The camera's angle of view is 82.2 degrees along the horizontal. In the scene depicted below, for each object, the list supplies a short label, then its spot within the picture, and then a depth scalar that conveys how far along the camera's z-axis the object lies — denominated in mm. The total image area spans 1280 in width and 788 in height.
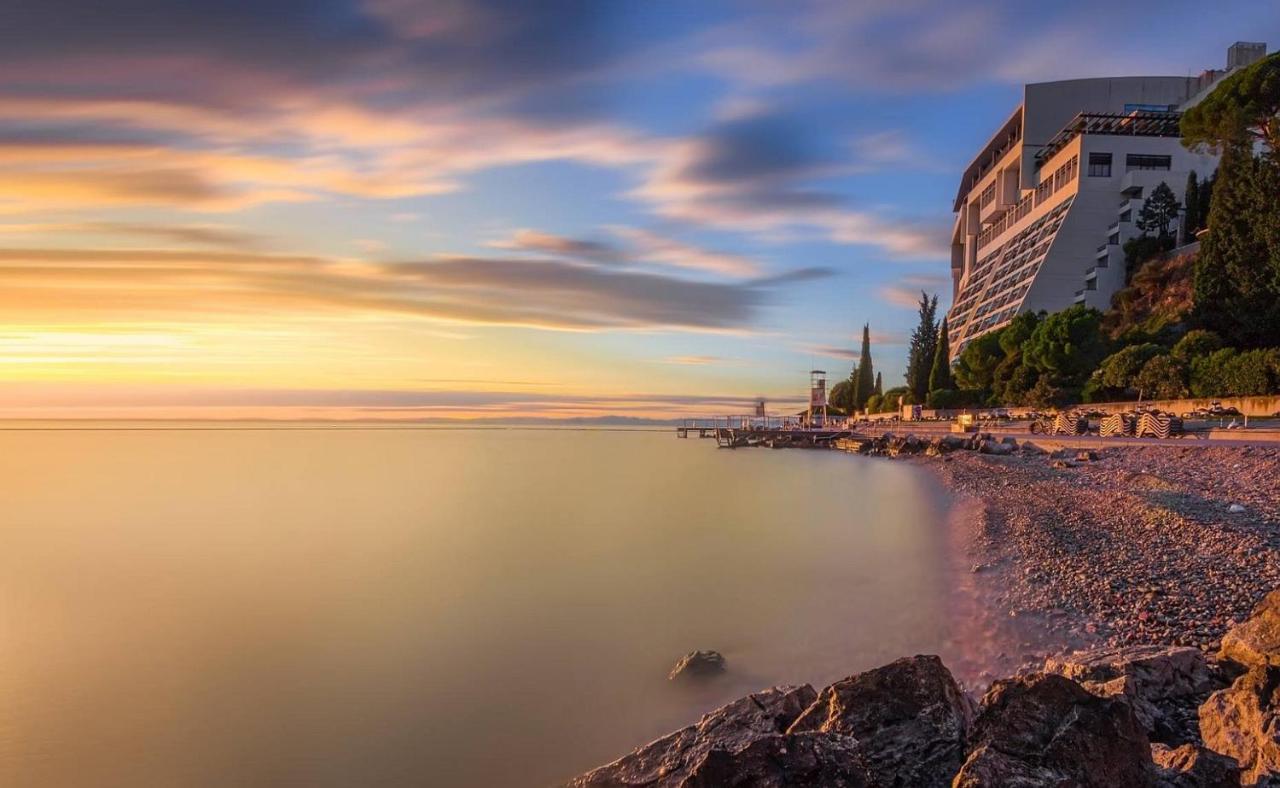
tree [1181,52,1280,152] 36688
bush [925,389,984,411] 60562
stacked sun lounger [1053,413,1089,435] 35375
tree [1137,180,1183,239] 63531
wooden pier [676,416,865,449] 65125
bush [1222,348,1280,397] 30609
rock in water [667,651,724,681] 8516
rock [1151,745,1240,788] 3904
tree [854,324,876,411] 96000
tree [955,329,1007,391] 56750
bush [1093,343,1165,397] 38594
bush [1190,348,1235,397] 33250
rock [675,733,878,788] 3830
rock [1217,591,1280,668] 5594
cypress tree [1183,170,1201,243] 59250
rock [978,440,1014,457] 32625
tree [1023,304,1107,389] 45219
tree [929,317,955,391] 65375
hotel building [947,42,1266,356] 69688
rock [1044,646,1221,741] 5125
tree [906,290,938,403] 70125
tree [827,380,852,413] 103375
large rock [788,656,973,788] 4418
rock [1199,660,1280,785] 4320
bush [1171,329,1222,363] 36250
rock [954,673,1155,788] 3793
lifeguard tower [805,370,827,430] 83938
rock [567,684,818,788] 4809
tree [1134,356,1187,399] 35844
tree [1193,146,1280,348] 35688
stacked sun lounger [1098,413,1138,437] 31172
